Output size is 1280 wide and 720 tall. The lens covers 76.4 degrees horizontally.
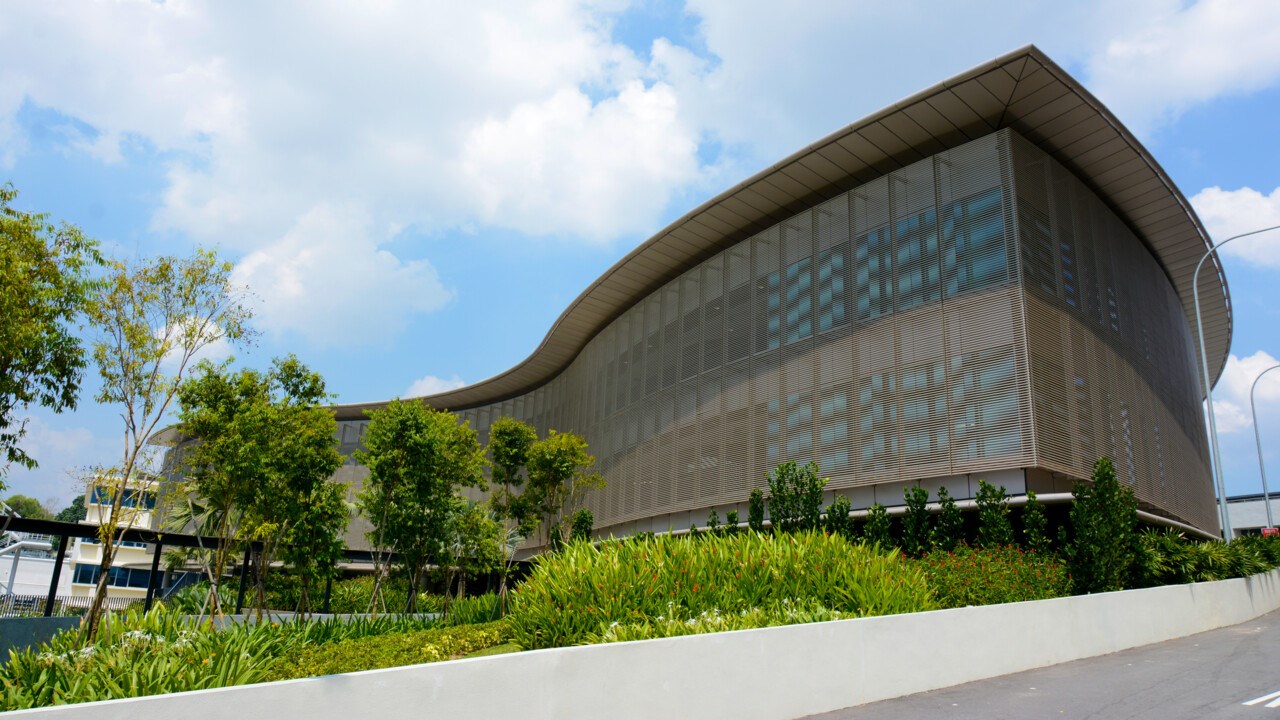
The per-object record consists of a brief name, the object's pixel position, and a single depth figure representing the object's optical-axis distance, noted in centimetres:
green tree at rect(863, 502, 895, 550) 2369
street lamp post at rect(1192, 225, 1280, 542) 2209
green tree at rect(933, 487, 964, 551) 2228
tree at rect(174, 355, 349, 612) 1859
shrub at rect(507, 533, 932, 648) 1191
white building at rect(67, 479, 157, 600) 5622
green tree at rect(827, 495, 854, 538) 2452
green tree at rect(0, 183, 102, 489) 1348
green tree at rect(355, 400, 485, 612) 2381
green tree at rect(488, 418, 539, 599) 3362
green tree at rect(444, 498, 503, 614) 3055
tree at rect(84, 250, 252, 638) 1562
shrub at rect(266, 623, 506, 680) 1047
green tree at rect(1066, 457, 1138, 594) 1728
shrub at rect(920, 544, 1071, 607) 1514
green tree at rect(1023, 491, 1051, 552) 2061
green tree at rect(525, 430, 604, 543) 3394
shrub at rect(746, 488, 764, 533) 2725
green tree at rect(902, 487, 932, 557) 2281
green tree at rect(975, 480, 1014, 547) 2089
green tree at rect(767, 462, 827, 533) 2500
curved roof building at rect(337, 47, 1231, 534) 2341
